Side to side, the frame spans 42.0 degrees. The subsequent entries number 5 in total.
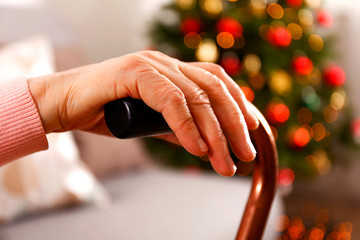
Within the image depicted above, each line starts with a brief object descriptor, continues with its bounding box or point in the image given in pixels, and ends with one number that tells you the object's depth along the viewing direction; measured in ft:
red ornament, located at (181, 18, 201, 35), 7.64
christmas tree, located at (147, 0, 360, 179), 7.42
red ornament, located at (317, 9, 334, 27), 7.86
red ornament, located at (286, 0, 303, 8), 7.59
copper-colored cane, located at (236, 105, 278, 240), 1.56
